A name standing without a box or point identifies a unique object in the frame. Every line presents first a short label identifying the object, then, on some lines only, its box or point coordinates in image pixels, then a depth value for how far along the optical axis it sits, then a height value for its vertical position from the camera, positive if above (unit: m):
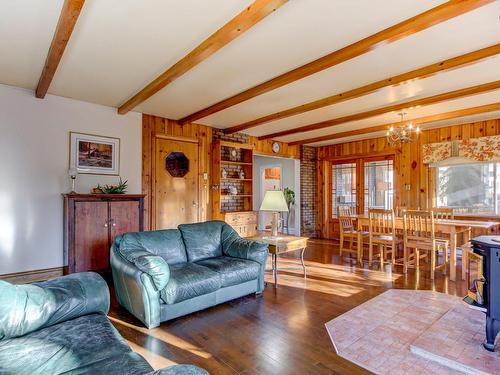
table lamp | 3.90 -0.17
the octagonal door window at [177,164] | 5.31 +0.46
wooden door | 5.15 +0.02
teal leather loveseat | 2.57 -0.80
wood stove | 2.16 -0.74
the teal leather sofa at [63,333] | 1.30 -0.78
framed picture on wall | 4.30 +0.53
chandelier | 4.59 +0.90
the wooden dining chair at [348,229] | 5.37 -0.78
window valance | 5.16 +0.74
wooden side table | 3.64 -0.68
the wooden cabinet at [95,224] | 3.75 -0.47
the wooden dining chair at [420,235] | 4.21 -0.69
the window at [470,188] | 5.30 +0.02
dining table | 4.03 -0.56
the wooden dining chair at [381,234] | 4.66 -0.69
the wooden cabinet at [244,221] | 5.87 -0.66
